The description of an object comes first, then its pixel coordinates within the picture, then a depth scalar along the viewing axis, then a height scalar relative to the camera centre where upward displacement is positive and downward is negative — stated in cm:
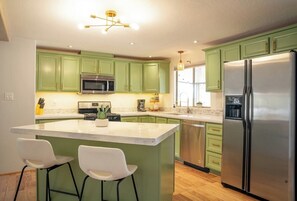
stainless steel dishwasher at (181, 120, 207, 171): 376 -78
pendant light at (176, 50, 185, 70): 428 +64
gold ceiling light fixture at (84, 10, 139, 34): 253 +100
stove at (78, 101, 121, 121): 459 -21
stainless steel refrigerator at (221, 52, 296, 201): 238 -32
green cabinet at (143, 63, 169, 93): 534 +53
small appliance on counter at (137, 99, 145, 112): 557 -16
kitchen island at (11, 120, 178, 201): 191 -52
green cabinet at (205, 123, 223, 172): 348 -77
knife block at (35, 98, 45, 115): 424 -17
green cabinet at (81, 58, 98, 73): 471 +73
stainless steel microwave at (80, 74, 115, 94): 468 +33
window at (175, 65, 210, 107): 478 +27
